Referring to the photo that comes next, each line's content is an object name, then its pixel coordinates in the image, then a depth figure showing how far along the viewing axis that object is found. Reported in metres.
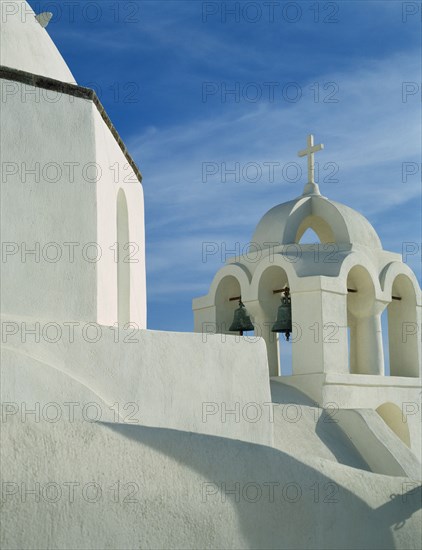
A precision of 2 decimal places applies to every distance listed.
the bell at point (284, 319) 11.30
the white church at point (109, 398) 5.39
